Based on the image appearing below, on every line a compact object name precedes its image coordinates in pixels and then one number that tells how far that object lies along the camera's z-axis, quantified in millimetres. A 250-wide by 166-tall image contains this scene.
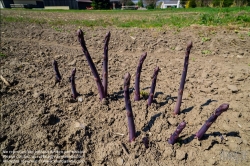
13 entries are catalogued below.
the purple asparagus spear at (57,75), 604
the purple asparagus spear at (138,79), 464
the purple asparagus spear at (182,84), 427
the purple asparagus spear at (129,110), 370
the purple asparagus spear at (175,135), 396
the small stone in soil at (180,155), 431
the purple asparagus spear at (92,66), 431
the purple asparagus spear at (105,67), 507
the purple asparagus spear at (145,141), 426
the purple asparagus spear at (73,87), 533
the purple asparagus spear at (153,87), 490
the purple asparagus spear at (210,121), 368
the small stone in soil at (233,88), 640
